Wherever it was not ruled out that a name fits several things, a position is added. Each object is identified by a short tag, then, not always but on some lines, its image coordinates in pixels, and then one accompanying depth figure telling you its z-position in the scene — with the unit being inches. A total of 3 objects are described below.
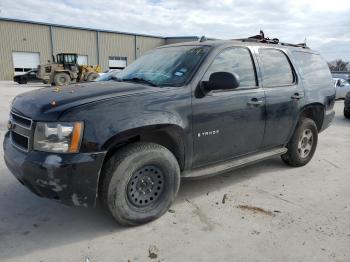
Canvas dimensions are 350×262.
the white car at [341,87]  652.7
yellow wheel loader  960.9
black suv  113.3
